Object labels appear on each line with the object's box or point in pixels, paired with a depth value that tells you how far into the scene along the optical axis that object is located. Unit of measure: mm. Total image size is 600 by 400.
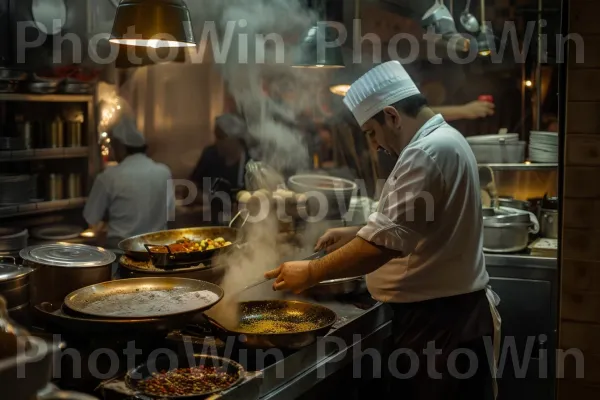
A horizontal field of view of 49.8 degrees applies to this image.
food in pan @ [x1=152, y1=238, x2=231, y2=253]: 3048
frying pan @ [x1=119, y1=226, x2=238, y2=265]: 3035
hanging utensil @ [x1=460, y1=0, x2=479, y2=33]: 5754
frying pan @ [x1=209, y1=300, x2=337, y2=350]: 2482
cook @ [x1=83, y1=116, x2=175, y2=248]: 5613
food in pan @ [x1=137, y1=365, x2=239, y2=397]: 2078
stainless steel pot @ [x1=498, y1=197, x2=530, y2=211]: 5270
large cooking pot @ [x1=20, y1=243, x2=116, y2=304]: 2648
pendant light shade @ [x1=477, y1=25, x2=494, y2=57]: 5773
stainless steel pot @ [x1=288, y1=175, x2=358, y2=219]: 4453
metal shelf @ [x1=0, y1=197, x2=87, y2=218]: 5867
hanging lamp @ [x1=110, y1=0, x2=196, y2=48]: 2779
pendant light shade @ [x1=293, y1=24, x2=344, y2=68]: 4180
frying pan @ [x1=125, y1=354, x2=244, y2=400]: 2066
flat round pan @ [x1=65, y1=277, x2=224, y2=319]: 2314
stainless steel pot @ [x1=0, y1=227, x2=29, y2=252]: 4562
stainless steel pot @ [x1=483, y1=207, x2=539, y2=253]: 4598
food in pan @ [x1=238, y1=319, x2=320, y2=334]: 2680
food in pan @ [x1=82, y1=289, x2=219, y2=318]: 2355
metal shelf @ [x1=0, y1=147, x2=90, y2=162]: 5852
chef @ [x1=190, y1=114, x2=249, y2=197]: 7020
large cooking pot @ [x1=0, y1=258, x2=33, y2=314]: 2283
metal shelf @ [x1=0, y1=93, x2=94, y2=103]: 5898
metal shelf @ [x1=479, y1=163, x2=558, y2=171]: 5078
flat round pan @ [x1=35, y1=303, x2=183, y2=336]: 2229
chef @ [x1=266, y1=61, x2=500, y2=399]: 2789
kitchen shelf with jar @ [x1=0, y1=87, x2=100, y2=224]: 5918
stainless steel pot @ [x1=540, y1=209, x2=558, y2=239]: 4992
